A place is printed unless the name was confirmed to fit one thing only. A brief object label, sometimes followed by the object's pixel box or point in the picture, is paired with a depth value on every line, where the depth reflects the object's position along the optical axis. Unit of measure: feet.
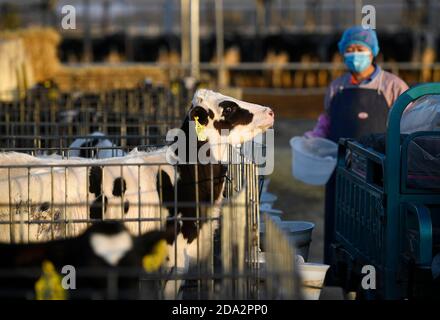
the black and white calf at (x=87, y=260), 26.55
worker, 56.80
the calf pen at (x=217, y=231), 26.38
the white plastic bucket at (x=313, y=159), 56.39
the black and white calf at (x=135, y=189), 39.99
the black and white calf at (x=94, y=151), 54.25
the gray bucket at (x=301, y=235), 47.44
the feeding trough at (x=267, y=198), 59.36
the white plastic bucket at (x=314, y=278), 38.06
